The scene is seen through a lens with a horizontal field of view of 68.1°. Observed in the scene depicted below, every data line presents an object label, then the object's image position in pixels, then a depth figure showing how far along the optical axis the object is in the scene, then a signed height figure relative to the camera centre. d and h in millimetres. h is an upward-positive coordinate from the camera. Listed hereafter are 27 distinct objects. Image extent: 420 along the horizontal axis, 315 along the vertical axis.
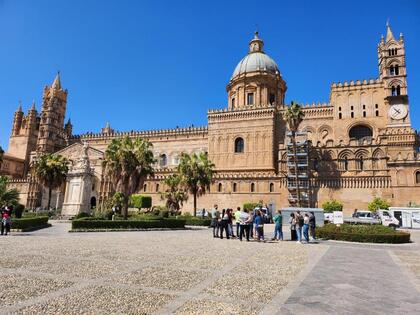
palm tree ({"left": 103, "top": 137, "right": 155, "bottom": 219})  26344 +3635
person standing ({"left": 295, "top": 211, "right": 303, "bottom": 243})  16081 -512
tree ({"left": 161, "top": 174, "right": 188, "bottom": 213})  36094 +1611
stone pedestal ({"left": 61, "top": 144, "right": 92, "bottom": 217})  32312 +1558
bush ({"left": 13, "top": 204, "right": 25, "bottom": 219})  26172 -735
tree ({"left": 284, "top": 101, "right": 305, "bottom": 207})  43250 +13021
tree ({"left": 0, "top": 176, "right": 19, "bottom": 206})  25791 +541
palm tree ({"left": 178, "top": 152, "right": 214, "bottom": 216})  33875 +3790
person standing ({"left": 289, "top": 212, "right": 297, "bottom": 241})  16719 -868
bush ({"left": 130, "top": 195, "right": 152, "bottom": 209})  47438 +800
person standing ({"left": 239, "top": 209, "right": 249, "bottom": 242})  16188 -653
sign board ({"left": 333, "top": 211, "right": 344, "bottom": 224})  28019 -334
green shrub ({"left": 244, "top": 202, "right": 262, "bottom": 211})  40753 +717
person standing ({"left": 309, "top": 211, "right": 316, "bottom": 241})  17289 -714
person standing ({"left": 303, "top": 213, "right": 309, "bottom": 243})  16031 -801
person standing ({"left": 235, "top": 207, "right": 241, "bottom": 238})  16542 -398
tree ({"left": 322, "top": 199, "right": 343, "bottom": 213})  38406 +882
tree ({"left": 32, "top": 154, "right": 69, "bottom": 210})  37438 +4007
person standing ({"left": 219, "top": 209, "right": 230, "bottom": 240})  17156 -747
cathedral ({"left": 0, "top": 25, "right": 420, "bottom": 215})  39562 +9764
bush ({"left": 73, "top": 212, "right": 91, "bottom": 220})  28347 -964
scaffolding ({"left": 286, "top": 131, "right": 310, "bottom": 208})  41938 +5187
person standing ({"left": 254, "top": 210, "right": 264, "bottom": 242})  16172 -749
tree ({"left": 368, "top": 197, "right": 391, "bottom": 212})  36594 +1271
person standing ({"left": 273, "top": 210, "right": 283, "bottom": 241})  16656 -673
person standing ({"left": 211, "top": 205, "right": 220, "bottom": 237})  17578 -547
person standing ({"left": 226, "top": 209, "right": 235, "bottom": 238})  17405 -542
